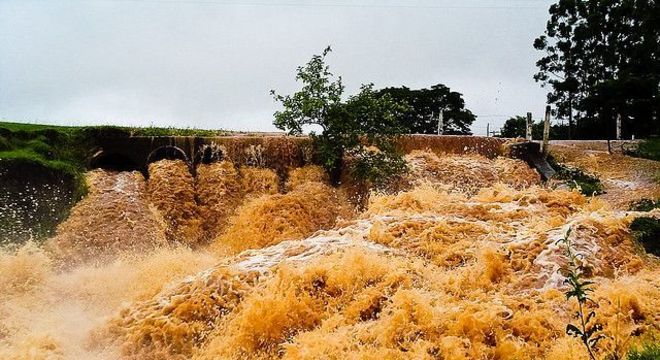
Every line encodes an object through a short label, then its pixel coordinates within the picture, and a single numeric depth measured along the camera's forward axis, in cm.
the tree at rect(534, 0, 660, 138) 2477
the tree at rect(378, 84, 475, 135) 3431
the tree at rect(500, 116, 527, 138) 3154
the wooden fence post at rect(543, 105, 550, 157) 1720
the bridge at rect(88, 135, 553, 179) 1509
